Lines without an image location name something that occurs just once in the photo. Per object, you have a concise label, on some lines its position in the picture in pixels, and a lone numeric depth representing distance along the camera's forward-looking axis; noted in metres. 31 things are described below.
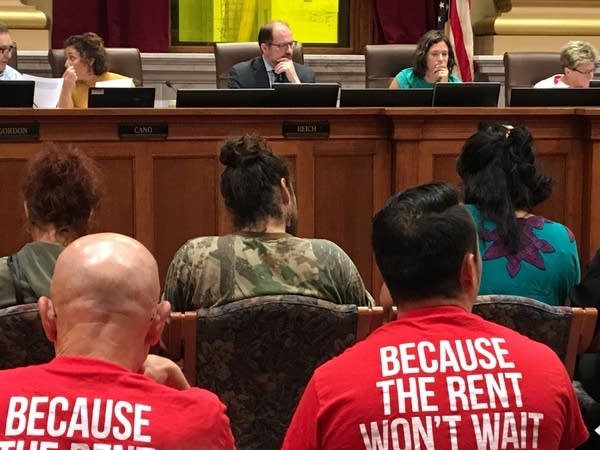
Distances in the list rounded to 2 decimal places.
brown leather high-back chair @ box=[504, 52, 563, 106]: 6.82
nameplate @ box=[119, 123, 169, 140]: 4.62
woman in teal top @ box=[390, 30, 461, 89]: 6.38
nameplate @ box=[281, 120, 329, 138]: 4.77
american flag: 7.58
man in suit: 6.41
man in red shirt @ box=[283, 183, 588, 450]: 1.73
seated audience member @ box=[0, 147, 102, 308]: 2.87
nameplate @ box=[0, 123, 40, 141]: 4.48
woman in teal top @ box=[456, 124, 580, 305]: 3.02
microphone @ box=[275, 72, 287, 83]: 6.44
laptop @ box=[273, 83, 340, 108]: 4.84
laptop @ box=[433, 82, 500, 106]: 4.94
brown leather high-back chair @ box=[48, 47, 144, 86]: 6.50
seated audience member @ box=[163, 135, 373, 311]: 2.83
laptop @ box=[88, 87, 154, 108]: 4.75
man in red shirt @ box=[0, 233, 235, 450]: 1.58
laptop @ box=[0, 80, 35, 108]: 4.63
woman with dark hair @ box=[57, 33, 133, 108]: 6.07
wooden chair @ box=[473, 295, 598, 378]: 2.53
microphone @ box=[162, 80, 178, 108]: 5.74
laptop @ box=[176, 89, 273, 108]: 4.79
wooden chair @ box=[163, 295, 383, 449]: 2.50
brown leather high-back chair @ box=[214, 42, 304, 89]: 6.67
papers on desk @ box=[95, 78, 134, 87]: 5.70
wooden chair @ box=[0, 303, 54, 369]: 2.41
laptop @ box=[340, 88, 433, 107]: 4.93
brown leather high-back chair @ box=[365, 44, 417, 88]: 6.77
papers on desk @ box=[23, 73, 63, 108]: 5.58
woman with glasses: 6.38
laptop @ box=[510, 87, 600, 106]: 5.06
